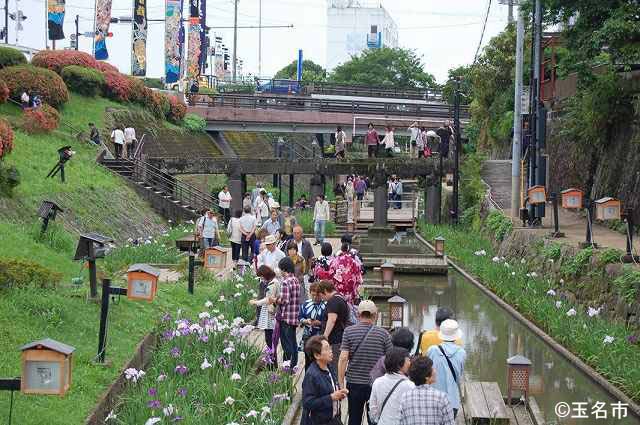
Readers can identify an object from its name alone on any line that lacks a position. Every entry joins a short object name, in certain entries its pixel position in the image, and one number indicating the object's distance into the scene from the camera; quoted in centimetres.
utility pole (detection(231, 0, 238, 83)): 7588
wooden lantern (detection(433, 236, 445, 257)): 2527
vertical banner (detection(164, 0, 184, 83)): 4812
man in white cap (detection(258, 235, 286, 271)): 1426
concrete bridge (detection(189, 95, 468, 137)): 4919
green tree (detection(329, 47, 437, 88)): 8462
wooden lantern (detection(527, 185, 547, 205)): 2281
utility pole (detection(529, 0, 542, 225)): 2417
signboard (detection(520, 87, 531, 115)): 2644
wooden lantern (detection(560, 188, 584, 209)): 1973
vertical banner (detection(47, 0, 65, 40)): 4356
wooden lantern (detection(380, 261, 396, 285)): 1978
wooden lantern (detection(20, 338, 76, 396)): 817
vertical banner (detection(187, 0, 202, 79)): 5191
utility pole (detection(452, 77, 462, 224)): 3322
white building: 12388
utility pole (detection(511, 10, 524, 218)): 2606
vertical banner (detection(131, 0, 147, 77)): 4603
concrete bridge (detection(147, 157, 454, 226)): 3338
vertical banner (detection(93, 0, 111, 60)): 4512
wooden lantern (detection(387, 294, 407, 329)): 1470
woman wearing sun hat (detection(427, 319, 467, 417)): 852
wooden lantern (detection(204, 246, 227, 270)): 1764
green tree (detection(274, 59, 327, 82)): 10609
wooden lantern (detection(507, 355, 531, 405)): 1066
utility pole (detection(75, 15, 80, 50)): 5510
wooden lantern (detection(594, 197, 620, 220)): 1695
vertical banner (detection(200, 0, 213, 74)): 5403
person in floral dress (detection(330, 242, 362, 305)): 1259
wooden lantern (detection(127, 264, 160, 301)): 1193
